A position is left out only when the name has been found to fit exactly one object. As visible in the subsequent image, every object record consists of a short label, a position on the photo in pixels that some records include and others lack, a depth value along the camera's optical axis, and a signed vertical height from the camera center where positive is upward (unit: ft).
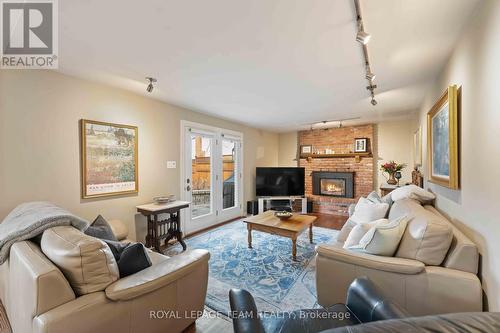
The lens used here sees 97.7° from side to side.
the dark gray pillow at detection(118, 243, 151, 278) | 4.61 -2.00
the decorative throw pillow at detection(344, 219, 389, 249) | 6.38 -1.98
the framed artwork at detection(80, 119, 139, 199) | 8.73 +0.39
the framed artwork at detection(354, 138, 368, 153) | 17.78 +1.69
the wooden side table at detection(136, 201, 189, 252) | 9.80 -2.68
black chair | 3.50 -2.56
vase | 14.29 -0.96
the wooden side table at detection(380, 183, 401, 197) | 13.61 -1.43
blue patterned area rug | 6.81 -4.08
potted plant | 14.05 -0.24
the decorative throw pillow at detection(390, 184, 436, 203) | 8.52 -1.17
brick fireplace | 17.99 -0.20
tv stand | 18.18 -2.88
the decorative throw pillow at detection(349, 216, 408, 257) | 5.49 -1.85
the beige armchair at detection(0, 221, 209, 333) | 3.41 -2.36
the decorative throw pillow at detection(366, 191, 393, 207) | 9.66 -1.52
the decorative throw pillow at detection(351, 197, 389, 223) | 8.13 -1.78
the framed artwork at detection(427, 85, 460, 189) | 5.82 +0.80
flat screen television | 18.79 -1.26
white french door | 13.19 -0.55
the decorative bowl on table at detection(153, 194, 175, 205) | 10.78 -1.62
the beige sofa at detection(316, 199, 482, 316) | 4.54 -2.42
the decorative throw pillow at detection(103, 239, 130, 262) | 4.93 -1.88
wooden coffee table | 9.48 -2.71
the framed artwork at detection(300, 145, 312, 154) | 20.59 +1.61
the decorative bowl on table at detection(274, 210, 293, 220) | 10.75 -2.44
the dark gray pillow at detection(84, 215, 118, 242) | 6.21 -1.83
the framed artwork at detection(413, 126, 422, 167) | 11.55 +1.01
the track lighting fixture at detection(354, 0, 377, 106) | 4.74 +3.31
